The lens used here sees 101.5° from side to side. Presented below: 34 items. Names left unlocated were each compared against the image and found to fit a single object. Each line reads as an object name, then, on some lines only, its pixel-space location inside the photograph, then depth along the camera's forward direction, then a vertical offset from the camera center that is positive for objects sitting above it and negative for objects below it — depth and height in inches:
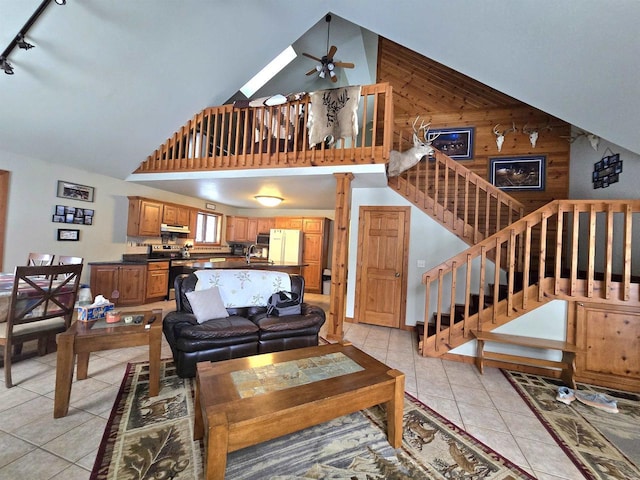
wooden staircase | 105.8 -2.4
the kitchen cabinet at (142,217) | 193.6 +14.3
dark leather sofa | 95.3 -35.4
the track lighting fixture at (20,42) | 94.6 +71.9
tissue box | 85.5 -26.1
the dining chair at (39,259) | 129.3 -14.4
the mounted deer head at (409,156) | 162.7 +59.5
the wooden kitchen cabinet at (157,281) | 192.1 -33.1
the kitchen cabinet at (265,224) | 299.1 +21.8
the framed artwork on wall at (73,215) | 161.8 +11.3
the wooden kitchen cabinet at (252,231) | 304.2 +13.3
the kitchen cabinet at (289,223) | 285.0 +23.7
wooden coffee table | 49.6 -33.6
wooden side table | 72.1 -32.4
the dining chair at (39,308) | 85.7 -28.2
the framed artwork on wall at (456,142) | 211.2 +91.3
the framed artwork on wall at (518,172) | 193.4 +63.8
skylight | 222.5 +151.4
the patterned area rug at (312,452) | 58.6 -51.0
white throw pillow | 107.1 -27.1
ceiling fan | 196.3 +143.9
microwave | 294.8 +4.4
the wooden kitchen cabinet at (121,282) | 176.2 -32.4
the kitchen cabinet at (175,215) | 213.8 +20.0
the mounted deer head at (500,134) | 200.0 +94.2
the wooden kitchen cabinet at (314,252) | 276.4 -6.6
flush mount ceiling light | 211.8 +36.1
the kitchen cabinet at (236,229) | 302.5 +13.9
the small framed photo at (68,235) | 163.5 -1.6
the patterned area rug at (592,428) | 64.0 -49.8
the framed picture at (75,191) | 163.4 +27.0
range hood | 213.7 +8.3
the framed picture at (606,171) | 140.2 +51.4
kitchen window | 271.1 +12.7
